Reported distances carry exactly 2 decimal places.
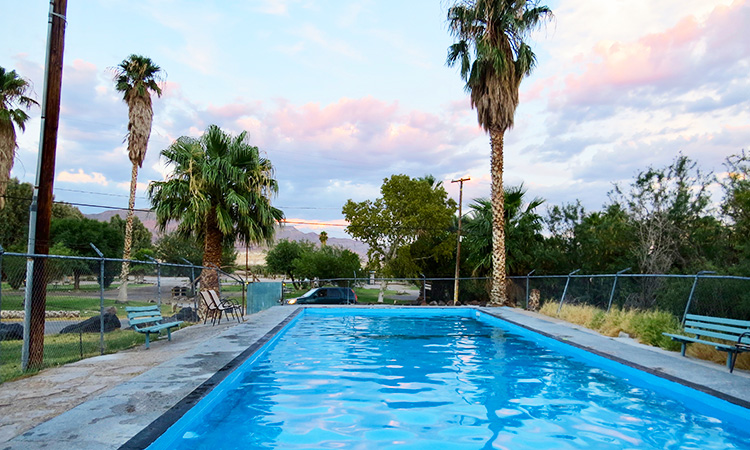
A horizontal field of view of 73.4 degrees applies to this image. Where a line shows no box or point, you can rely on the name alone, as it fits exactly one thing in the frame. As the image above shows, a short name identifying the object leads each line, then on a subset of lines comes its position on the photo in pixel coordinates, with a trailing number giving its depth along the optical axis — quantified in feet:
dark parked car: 82.23
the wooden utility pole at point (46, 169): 26.03
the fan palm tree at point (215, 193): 62.44
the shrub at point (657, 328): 34.82
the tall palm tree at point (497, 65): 74.23
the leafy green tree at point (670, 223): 74.64
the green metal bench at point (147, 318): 31.91
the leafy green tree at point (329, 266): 149.18
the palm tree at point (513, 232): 99.30
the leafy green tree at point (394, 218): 125.49
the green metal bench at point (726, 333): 25.04
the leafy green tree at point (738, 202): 63.00
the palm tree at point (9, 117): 88.12
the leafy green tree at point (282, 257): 206.59
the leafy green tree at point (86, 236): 144.87
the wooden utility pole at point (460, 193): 116.01
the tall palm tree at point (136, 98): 102.17
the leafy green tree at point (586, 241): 82.79
